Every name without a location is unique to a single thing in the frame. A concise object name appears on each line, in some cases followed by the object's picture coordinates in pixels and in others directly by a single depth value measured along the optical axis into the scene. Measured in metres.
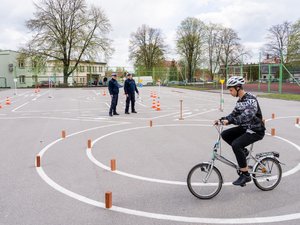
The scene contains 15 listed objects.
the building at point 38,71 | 38.24
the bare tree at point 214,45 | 46.74
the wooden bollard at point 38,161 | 4.58
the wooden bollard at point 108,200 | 3.06
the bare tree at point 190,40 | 46.10
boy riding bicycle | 3.34
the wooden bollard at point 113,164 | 4.36
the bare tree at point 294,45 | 27.32
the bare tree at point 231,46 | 46.42
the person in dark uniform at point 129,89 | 11.10
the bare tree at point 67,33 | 36.49
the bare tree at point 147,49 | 50.17
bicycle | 3.38
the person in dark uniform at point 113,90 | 10.65
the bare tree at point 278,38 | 43.68
